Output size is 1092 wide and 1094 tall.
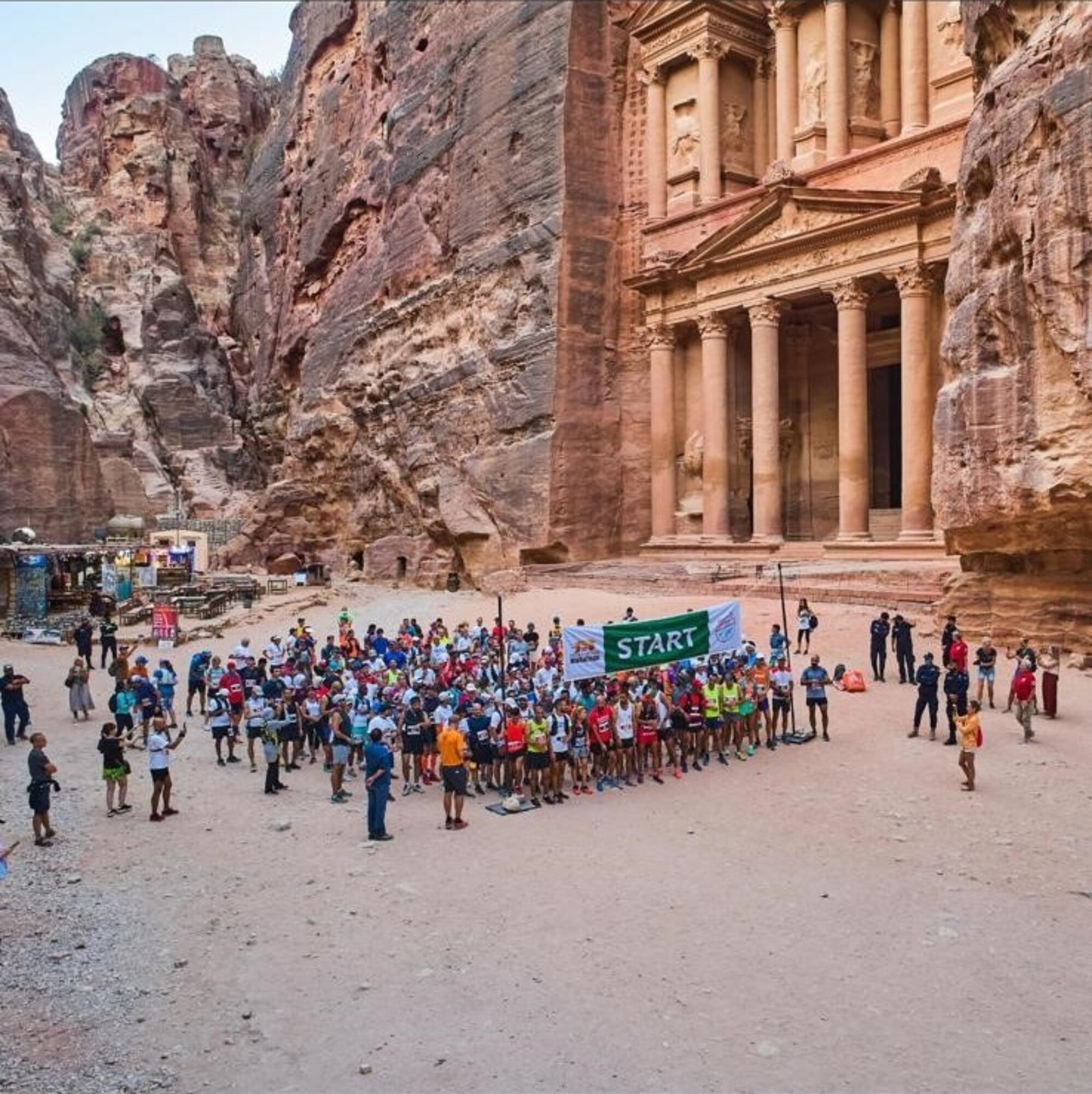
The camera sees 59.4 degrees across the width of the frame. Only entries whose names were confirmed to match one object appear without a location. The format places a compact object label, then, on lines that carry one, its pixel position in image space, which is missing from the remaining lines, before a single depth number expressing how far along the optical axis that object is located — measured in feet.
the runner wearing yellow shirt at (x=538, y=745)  41.19
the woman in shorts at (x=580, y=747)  43.01
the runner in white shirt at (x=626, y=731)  43.34
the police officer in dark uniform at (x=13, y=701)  55.26
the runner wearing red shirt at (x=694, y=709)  46.16
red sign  94.02
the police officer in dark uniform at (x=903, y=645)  59.77
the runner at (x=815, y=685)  49.24
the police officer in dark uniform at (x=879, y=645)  60.85
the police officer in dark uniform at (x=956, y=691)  46.50
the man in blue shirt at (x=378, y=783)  36.35
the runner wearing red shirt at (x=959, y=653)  51.60
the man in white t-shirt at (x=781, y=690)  50.24
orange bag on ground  58.29
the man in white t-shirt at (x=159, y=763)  39.81
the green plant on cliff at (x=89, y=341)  240.32
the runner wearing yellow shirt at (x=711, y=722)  46.68
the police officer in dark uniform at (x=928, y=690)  47.34
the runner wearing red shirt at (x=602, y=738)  43.06
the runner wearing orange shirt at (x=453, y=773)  37.86
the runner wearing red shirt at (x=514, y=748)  41.60
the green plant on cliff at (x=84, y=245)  254.88
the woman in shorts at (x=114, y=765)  40.27
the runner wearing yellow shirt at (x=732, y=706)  47.57
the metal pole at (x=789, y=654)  50.64
